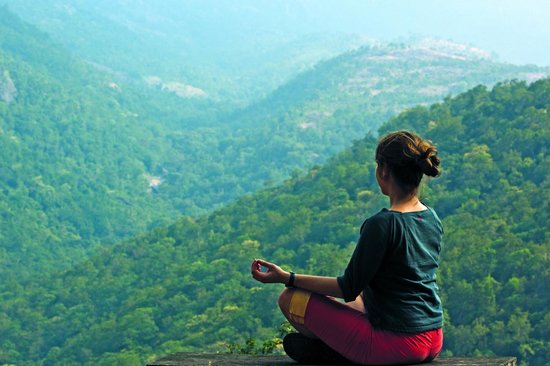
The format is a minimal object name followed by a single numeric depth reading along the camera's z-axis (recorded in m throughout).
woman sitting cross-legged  5.91
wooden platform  6.60
